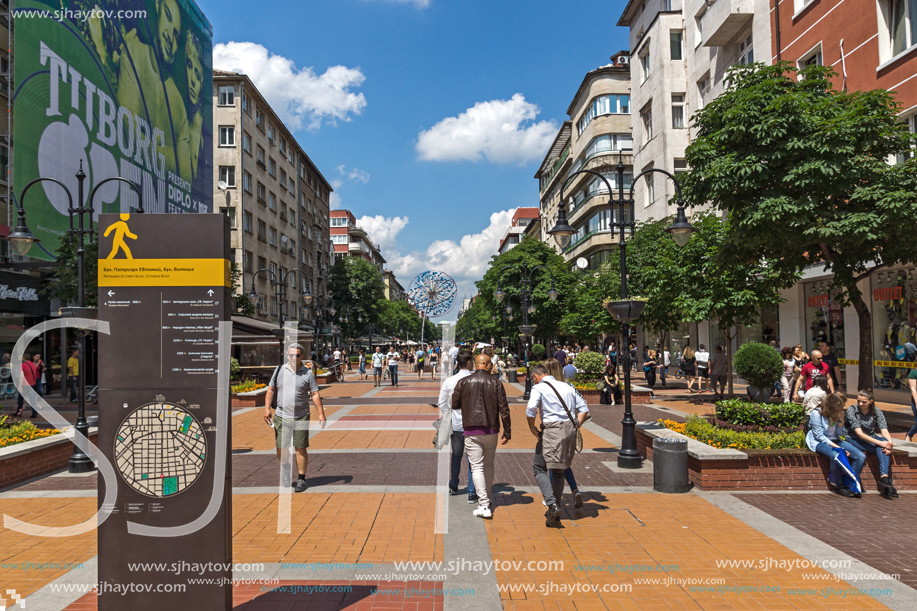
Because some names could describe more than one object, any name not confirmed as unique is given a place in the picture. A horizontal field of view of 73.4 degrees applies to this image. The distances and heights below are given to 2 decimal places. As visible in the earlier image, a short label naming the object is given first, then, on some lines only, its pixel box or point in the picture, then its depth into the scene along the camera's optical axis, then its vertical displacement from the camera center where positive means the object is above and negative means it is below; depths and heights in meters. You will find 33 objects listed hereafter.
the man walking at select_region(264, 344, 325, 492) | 7.83 -0.86
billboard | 21.83 +10.45
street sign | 3.82 -0.37
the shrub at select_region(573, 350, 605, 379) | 21.55 -1.00
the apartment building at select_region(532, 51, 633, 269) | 43.94 +14.09
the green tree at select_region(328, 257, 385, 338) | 69.94 +5.46
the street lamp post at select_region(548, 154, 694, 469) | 9.55 +0.34
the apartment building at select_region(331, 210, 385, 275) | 114.75 +19.29
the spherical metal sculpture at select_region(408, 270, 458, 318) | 33.90 +2.07
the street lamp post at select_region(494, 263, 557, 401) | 21.50 +0.94
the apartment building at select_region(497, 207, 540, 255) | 132.50 +25.75
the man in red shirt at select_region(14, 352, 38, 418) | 16.44 -0.85
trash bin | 7.89 -1.69
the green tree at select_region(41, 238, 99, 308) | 17.98 +1.99
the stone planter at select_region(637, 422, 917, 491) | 8.00 -1.78
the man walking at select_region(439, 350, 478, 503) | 7.73 -0.98
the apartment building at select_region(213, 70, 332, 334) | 45.38 +12.40
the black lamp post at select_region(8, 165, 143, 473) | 9.52 +0.02
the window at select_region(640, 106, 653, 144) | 36.59 +12.73
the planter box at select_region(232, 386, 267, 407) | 19.45 -1.90
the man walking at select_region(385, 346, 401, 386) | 29.19 -1.39
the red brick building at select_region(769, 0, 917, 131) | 16.55 +8.71
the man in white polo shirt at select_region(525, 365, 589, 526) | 6.65 -1.03
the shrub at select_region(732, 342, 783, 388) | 15.00 -0.77
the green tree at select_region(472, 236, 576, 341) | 41.91 +3.66
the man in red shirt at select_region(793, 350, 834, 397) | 12.23 -0.73
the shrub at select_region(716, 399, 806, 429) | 9.47 -1.26
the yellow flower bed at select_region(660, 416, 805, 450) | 8.48 -1.48
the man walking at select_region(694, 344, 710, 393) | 22.91 -1.07
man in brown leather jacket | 6.92 -0.97
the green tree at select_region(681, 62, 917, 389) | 10.32 +2.77
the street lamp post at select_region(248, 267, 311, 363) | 27.99 +4.98
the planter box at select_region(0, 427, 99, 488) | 8.58 -1.75
